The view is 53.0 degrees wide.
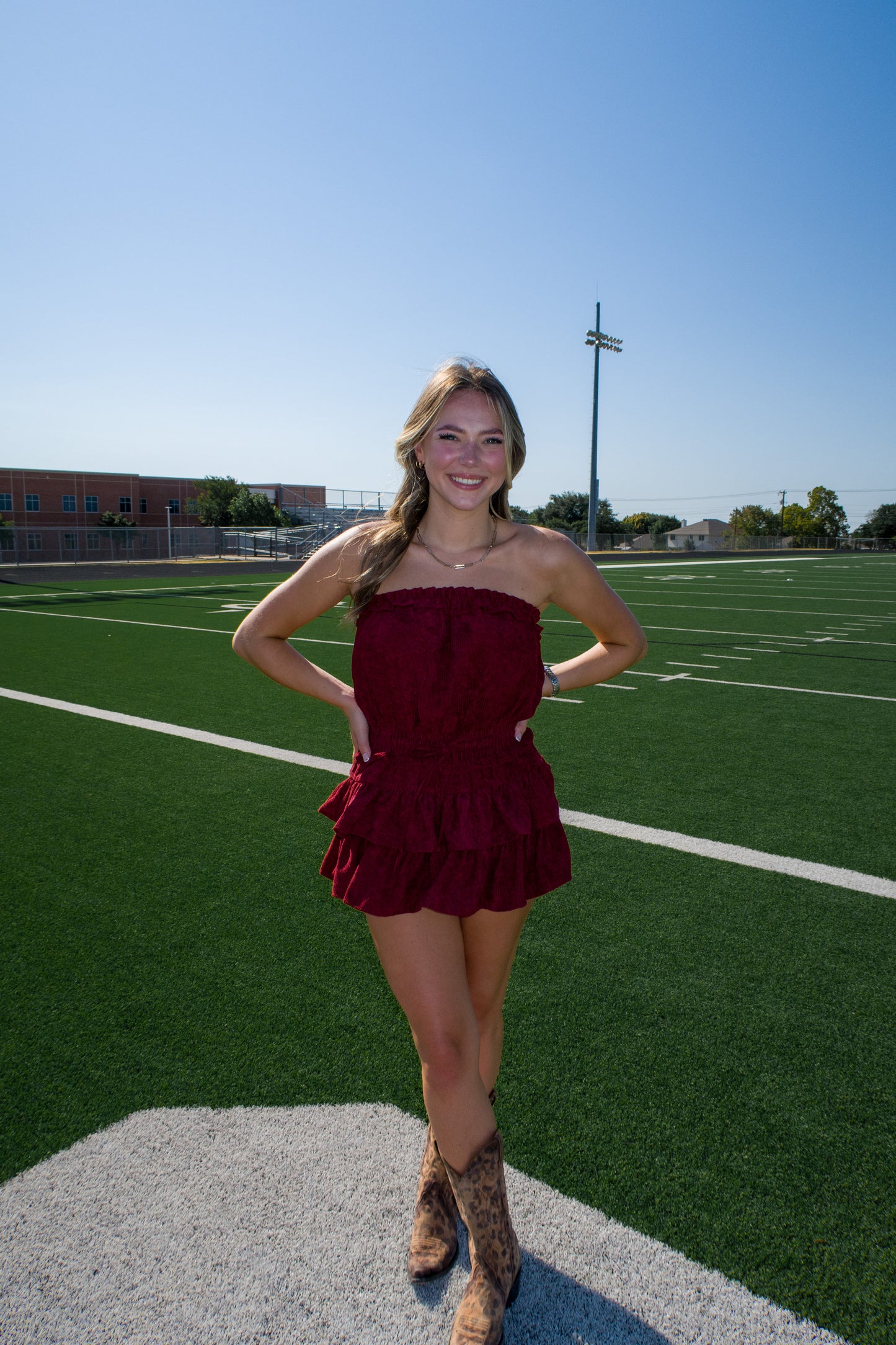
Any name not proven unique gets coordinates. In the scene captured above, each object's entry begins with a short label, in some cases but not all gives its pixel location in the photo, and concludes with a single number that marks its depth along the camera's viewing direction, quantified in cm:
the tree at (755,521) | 12488
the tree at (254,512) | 6094
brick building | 6438
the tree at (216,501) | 6506
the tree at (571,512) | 9838
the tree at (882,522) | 12569
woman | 185
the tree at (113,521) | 6250
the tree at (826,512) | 12694
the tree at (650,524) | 14675
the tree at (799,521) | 12438
